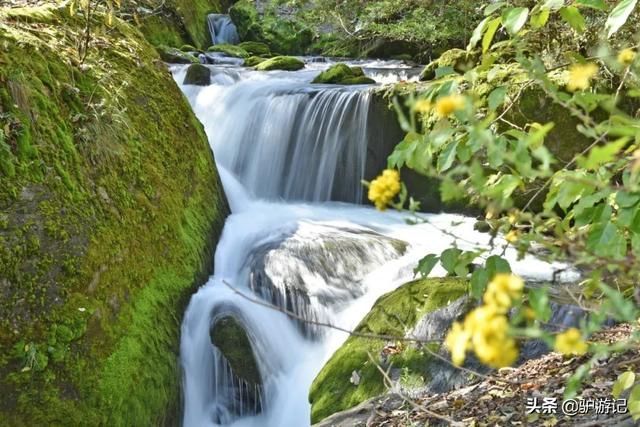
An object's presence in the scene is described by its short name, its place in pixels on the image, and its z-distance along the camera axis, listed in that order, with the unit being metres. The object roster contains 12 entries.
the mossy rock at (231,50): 13.47
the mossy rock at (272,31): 16.25
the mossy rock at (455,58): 7.47
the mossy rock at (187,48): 13.59
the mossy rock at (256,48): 14.63
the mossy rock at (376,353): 3.34
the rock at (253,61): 12.02
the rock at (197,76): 9.69
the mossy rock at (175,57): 11.48
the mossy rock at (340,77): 9.45
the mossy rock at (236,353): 4.14
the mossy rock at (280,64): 11.19
